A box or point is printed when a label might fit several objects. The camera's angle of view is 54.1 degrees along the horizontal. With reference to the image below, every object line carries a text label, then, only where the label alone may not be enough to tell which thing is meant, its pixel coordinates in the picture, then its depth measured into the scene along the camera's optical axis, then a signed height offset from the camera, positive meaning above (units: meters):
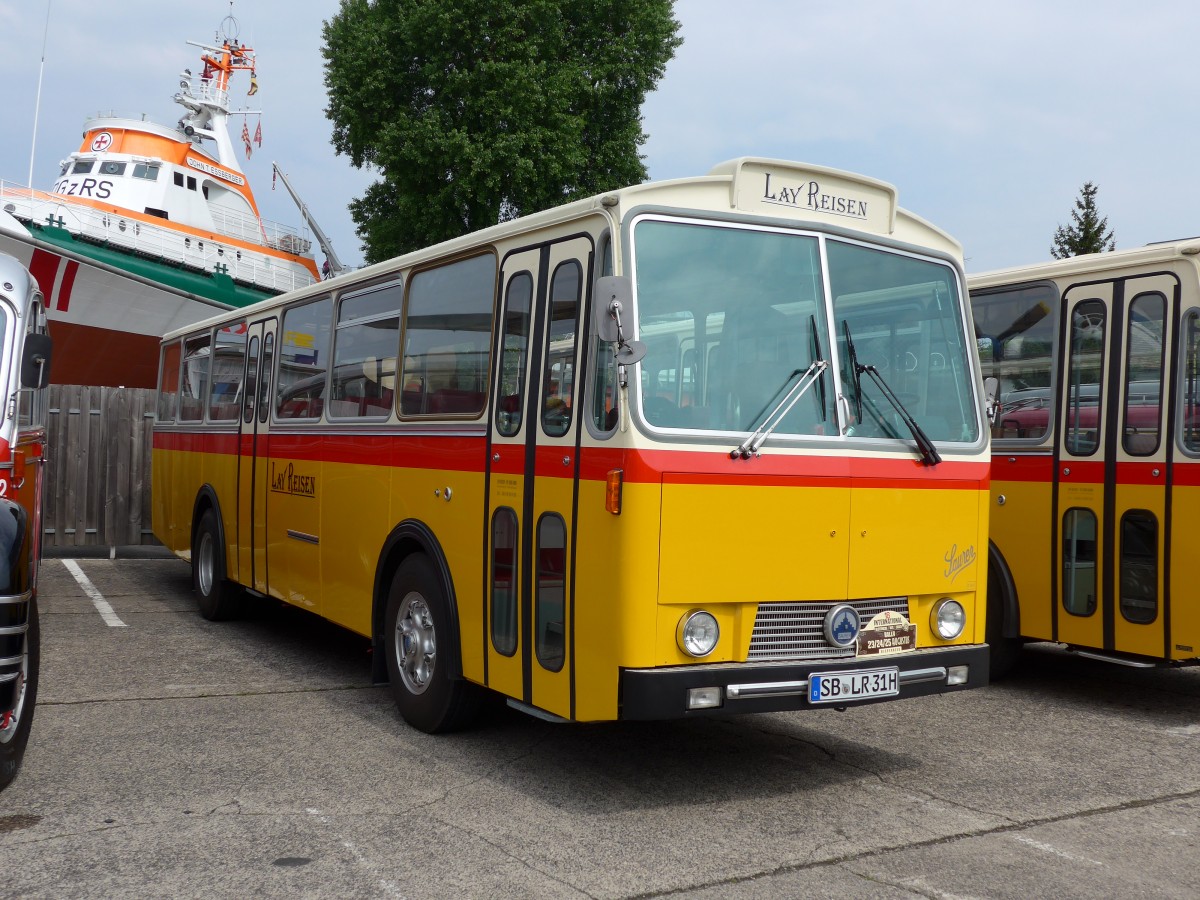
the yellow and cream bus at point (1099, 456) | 7.25 +0.00
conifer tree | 47.66 +9.18
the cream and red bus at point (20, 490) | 4.86 -0.33
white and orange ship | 25.89 +4.43
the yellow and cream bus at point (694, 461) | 4.99 -0.07
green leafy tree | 25.70 +7.76
